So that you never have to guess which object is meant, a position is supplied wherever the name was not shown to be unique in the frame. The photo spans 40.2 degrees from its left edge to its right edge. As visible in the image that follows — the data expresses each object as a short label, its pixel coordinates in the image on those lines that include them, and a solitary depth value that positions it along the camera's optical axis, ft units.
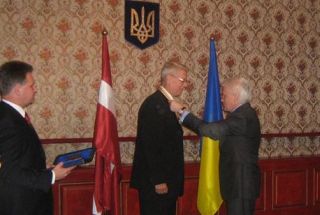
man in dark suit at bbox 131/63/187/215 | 9.32
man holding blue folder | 6.50
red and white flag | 10.89
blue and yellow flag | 11.19
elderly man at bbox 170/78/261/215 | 9.28
